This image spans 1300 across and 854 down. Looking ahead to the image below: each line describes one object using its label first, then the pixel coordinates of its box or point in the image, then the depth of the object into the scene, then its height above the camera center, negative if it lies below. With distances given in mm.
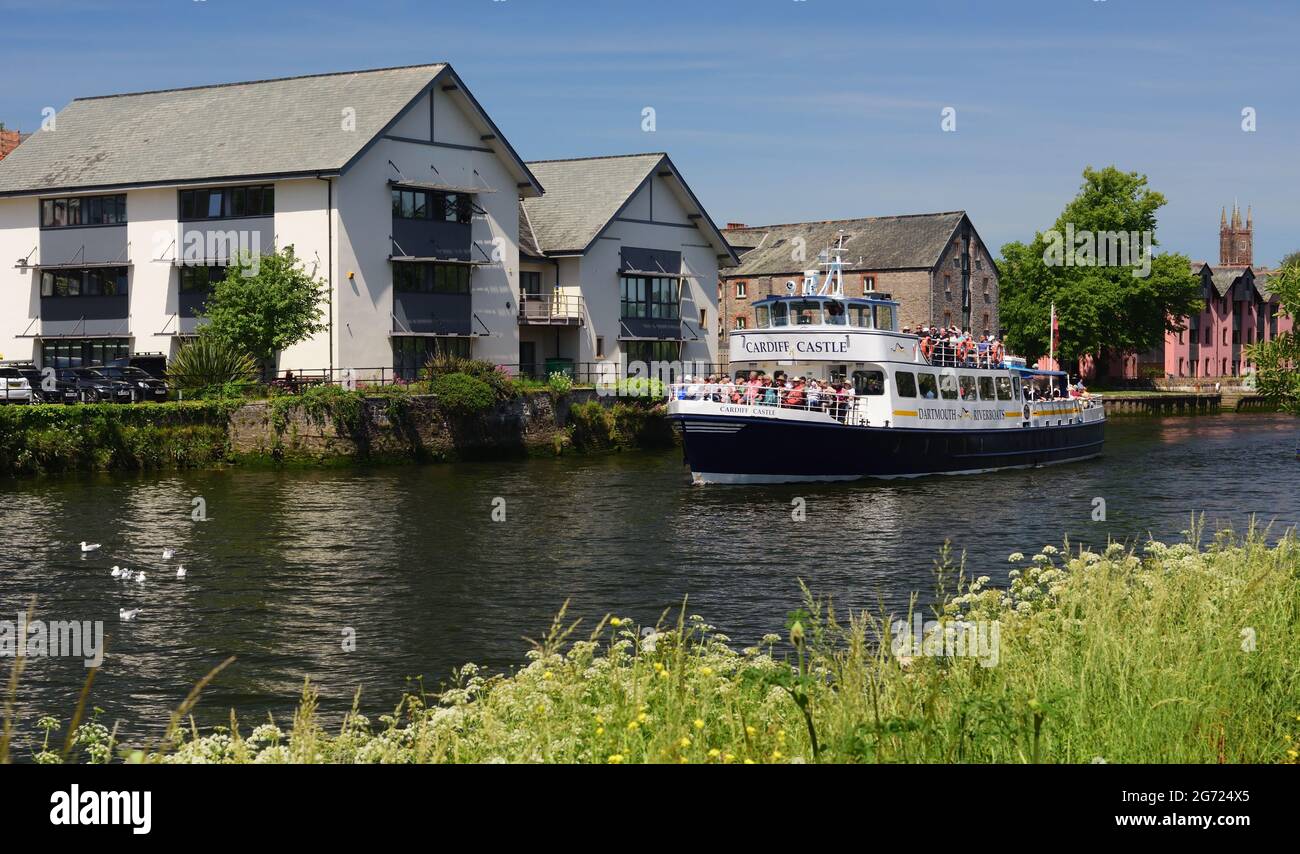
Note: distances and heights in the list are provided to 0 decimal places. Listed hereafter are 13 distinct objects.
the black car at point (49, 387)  44500 +9
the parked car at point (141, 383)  46000 +150
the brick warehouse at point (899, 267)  90625 +8234
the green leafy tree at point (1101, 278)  92062 +7481
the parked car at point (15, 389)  43531 -57
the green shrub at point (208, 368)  45969 +667
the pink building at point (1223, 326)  118812 +5708
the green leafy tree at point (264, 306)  46750 +2762
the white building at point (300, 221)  51062 +6462
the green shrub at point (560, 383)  53219 +203
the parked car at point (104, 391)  45688 -118
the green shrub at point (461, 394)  48344 -207
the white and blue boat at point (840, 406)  39281 -512
